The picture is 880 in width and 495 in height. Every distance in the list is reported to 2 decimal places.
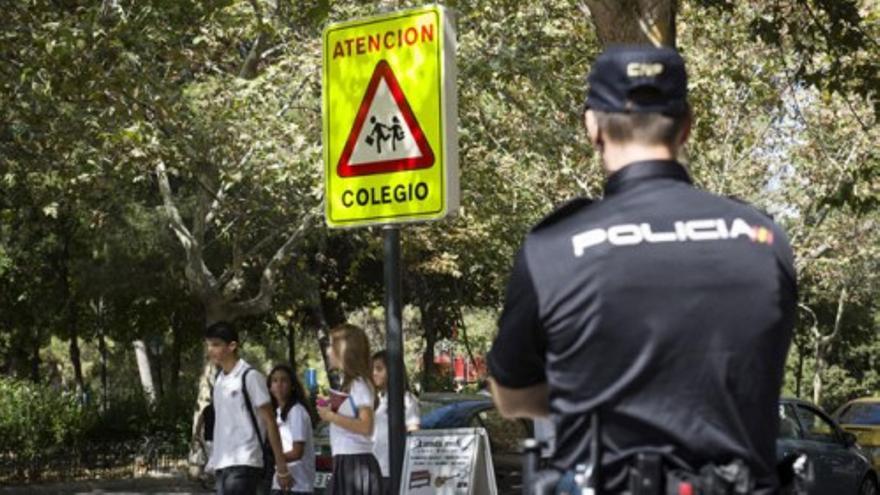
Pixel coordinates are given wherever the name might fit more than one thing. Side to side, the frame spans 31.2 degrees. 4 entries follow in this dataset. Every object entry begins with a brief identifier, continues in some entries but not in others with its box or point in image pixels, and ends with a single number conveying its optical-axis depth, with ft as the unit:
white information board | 38.65
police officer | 9.43
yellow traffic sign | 19.61
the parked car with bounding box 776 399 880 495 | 58.13
